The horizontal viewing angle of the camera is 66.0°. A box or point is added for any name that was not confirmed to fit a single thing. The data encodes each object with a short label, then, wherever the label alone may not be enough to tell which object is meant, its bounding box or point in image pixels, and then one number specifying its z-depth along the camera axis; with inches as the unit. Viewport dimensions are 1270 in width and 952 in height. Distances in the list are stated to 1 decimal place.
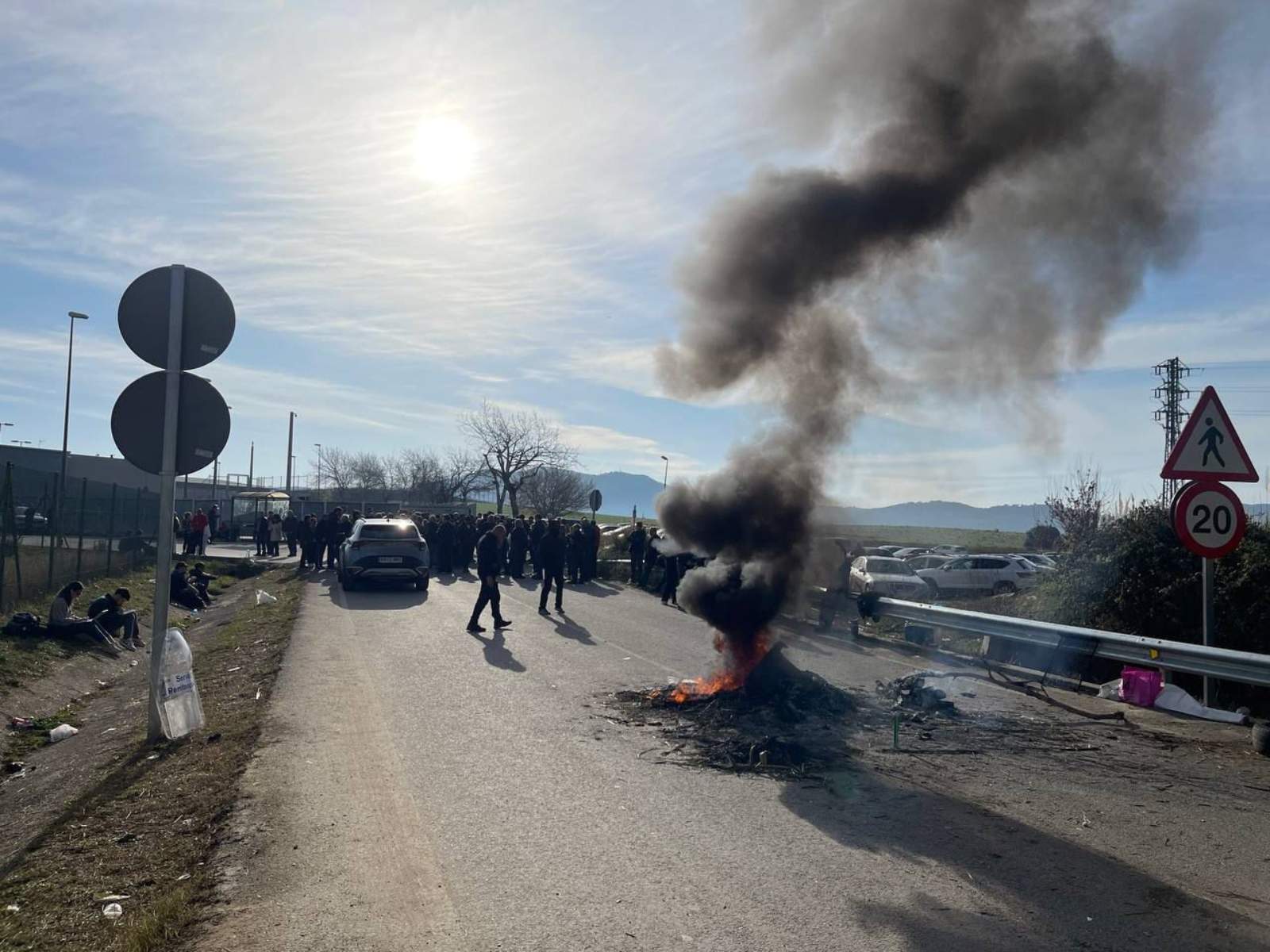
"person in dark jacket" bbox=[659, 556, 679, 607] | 748.0
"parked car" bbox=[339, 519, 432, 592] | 807.1
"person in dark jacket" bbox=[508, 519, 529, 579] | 1007.0
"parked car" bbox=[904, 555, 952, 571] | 1220.4
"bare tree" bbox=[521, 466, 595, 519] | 2694.4
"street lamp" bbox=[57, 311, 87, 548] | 1525.6
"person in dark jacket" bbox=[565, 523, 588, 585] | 965.8
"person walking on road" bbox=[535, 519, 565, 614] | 674.8
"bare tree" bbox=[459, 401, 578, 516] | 2437.1
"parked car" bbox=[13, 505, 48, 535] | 698.8
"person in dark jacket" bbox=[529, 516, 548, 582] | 877.2
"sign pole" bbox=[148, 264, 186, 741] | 269.3
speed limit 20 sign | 310.5
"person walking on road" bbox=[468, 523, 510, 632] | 562.6
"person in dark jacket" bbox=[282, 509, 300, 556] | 1189.1
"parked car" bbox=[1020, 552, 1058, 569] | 1230.3
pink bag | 351.3
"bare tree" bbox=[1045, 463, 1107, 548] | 949.0
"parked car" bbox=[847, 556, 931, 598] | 857.5
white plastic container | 282.4
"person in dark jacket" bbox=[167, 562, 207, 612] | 706.2
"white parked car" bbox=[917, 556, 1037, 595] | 1150.3
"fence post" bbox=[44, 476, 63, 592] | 558.6
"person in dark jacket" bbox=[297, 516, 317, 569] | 1023.6
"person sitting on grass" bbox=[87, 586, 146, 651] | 512.4
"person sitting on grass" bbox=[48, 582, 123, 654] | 470.6
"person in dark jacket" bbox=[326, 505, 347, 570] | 1005.8
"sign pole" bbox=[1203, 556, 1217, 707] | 323.3
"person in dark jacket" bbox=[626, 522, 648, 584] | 941.2
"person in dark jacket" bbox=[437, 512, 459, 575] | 1063.6
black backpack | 440.5
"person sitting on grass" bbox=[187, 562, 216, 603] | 780.6
